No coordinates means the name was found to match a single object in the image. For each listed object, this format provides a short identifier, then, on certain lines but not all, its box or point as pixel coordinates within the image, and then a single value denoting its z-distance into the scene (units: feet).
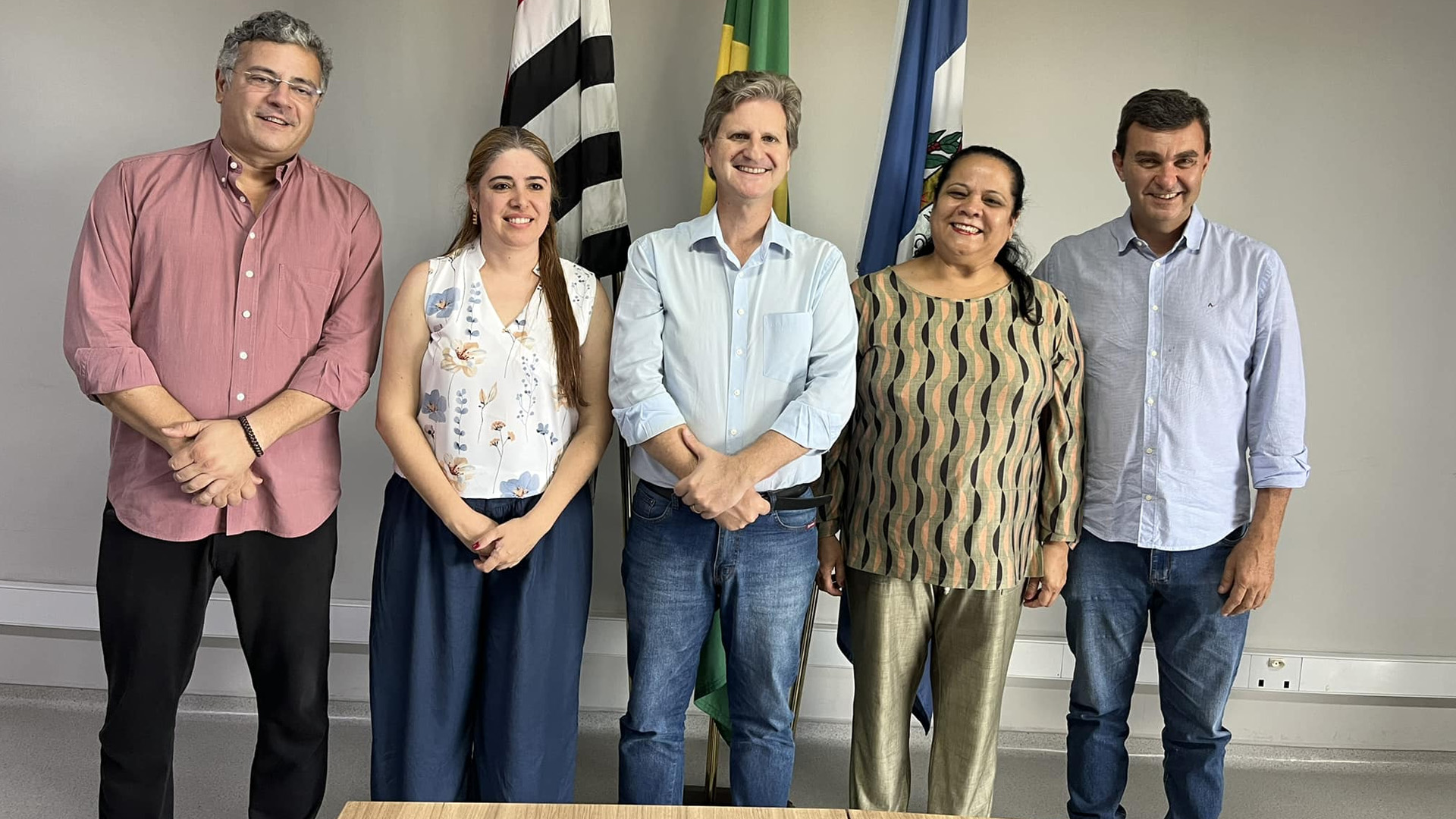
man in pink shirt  6.74
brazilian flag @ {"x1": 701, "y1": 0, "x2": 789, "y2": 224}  8.40
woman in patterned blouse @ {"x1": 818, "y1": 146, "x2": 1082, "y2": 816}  6.70
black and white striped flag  8.26
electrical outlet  9.96
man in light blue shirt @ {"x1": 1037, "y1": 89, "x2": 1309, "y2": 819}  7.22
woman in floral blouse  6.63
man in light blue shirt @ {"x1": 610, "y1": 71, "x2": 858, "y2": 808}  6.63
